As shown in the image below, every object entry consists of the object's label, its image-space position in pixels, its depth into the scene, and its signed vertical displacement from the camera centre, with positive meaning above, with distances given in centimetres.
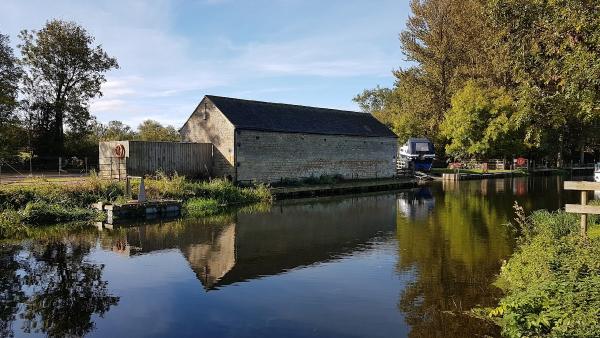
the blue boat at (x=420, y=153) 4478 +37
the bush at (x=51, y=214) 1727 -212
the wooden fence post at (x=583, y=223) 916 -133
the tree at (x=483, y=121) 4412 +342
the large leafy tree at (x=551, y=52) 1151 +293
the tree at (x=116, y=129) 4536 +358
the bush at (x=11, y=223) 1556 -230
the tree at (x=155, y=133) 4229 +246
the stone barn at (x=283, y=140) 2809 +117
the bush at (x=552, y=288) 564 -191
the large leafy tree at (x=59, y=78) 3609 +644
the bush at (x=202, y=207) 2019 -223
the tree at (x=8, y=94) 3047 +441
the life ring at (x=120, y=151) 2053 +31
